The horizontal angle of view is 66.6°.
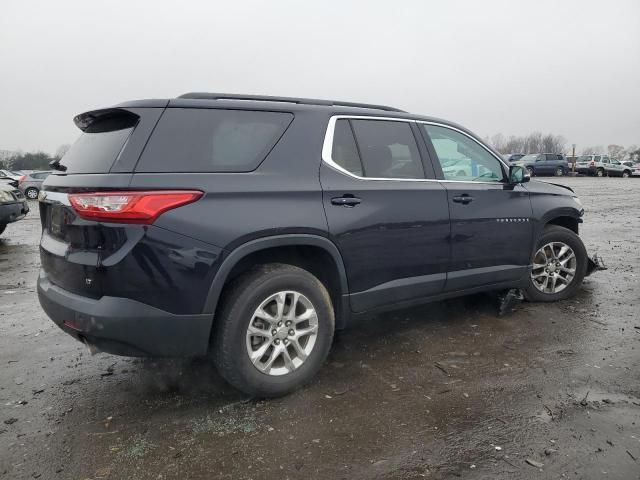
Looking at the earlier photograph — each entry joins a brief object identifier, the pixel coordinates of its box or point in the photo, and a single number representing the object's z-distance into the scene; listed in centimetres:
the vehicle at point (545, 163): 3734
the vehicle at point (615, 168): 3979
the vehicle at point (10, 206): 914
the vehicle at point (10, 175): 2293
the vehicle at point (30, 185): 2341
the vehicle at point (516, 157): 3928
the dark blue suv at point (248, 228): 263
